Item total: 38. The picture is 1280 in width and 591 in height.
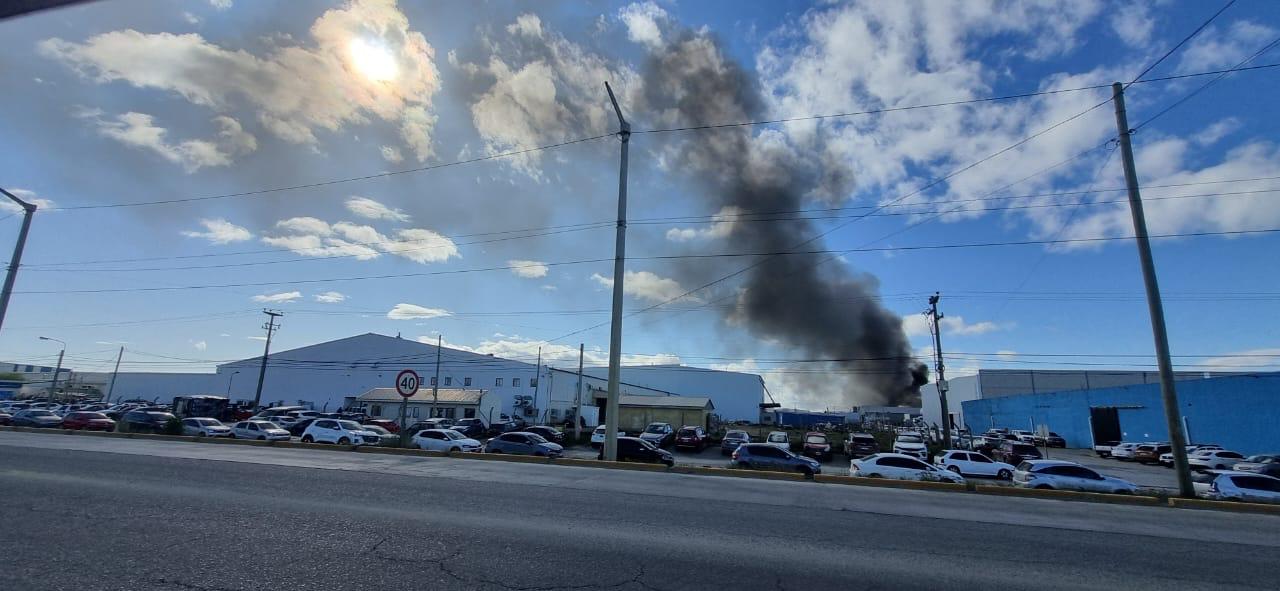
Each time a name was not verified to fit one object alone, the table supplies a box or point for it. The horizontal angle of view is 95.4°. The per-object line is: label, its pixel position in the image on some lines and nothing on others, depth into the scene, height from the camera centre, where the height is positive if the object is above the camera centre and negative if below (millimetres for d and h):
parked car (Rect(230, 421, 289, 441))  25078 -1167
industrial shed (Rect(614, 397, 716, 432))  46781 +572
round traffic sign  16875 +778
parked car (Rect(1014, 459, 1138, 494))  14352 -977
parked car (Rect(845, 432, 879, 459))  29098 -746
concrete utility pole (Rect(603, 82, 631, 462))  15398 +2367
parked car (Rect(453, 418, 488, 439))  36156 -915
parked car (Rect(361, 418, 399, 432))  35322 -904
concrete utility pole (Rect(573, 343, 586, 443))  34697 -478
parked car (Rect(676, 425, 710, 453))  31688 -843
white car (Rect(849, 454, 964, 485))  16625 -1050
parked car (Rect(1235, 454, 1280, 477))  20484 -617
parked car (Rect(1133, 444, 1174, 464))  30544 -492
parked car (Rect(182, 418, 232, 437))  24516 -1151
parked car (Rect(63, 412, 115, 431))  26719 -1188
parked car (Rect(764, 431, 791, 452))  31070 -652
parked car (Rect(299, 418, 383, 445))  24078 -1067
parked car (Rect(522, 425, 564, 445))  31281 -908
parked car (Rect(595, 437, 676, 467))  20812 -1100
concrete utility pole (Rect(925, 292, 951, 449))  31094 +3736
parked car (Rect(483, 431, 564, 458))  22469 -1142
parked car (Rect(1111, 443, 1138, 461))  32875 -490
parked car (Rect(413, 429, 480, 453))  22500 -1133
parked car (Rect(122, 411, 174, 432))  23891 -949
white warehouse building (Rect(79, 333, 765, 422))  64250 +3805
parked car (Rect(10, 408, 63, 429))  28234 -1245
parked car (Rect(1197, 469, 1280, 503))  13328 -915
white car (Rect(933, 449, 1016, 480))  21125 -1068
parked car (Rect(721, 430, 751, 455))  30875 -845
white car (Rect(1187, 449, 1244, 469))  23203 -549
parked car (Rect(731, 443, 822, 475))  19233 -1088
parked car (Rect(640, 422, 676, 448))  30922 -716
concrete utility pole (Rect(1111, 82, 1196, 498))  12055 +2898
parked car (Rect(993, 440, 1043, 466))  28031 -769
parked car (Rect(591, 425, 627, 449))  30503 -1055
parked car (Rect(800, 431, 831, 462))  28172 -915
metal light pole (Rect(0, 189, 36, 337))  21875 +5231
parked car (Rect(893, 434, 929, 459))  26297 -701
